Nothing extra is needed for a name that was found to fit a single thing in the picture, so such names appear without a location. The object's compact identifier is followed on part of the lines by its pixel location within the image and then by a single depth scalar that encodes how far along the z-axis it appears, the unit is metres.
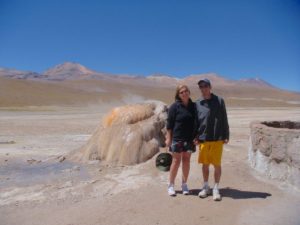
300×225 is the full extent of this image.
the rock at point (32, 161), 5.68
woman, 3.34
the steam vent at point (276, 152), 3.64
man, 3.31
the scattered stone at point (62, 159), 5.65
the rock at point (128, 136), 5.09
